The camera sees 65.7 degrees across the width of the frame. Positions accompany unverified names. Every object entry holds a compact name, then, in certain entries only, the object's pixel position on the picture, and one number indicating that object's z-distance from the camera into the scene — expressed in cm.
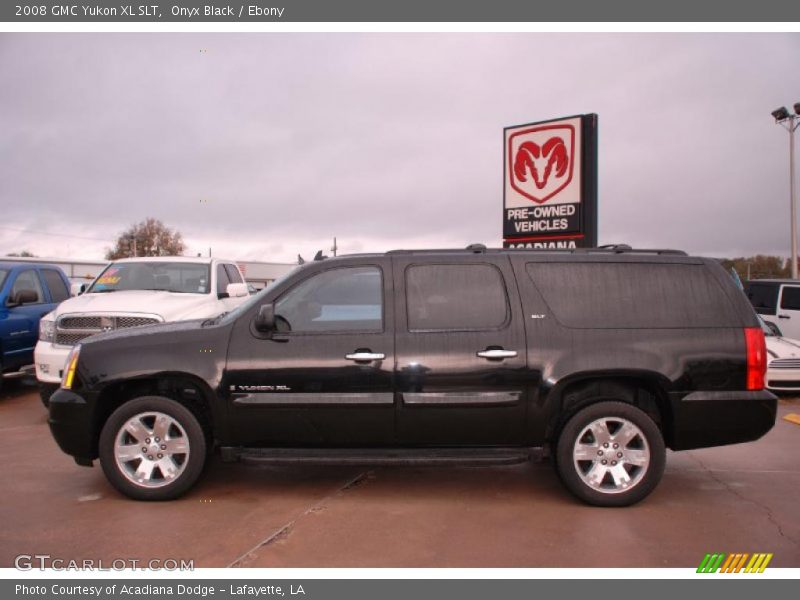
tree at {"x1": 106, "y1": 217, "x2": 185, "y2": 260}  6488
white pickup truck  728
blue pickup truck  868
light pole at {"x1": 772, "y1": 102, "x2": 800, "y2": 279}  2358
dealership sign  1152
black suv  444
